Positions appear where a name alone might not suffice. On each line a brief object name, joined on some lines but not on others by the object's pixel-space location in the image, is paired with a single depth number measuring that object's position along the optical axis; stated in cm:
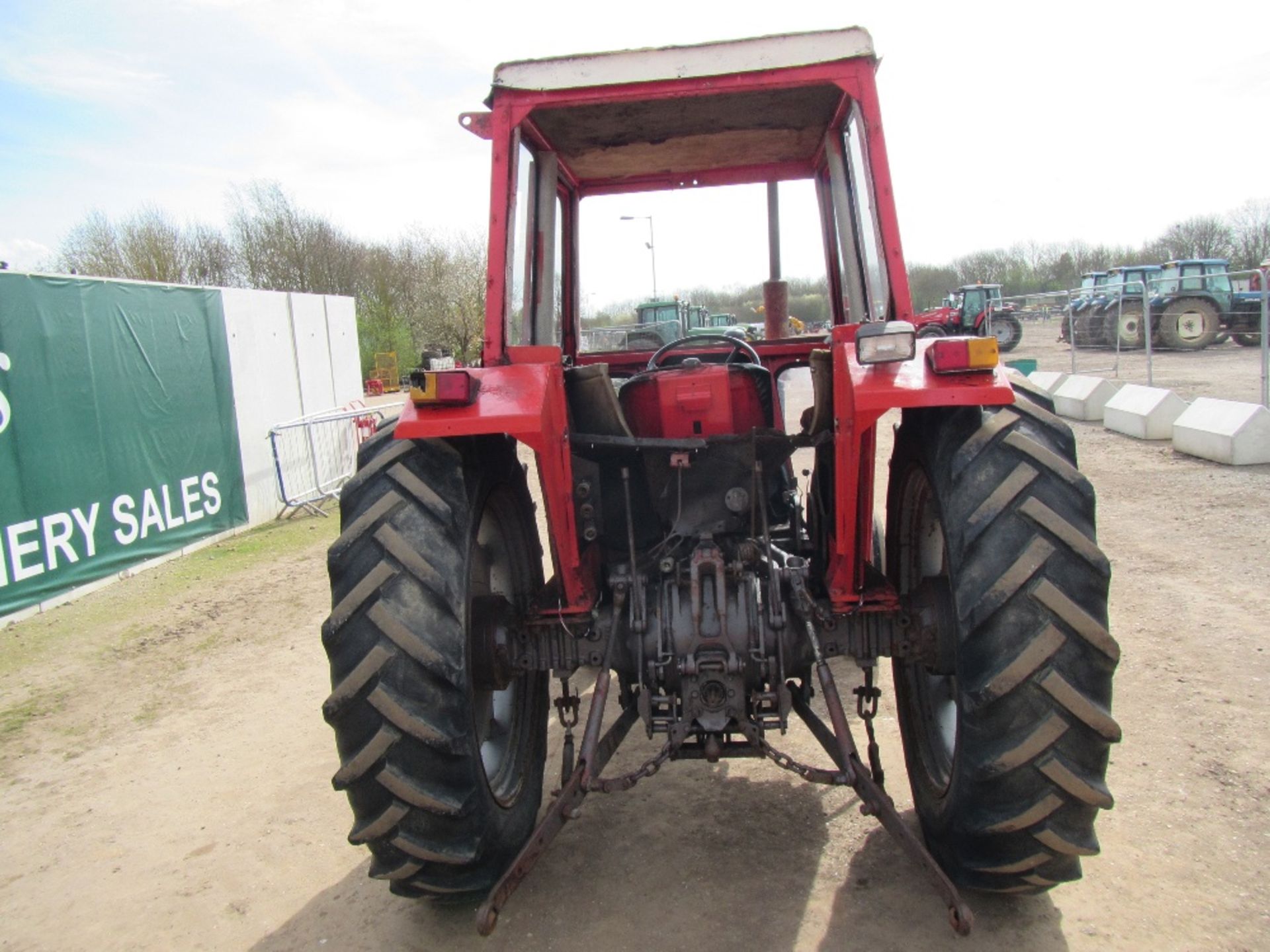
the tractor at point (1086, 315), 2533
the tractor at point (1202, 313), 2233
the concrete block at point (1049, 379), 1521
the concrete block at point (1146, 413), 1108
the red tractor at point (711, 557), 241
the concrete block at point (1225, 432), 898
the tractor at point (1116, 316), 2377
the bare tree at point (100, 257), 3262
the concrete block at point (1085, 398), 1319
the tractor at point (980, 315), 2536
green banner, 728
